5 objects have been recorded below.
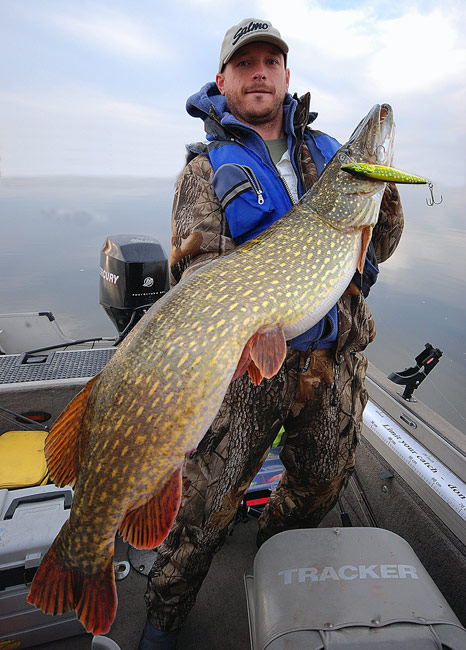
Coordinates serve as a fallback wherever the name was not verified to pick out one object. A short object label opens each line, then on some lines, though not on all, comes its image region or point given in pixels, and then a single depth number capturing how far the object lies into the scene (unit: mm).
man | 1501
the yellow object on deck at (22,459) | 2002
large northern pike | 1033
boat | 1670
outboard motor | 3055
